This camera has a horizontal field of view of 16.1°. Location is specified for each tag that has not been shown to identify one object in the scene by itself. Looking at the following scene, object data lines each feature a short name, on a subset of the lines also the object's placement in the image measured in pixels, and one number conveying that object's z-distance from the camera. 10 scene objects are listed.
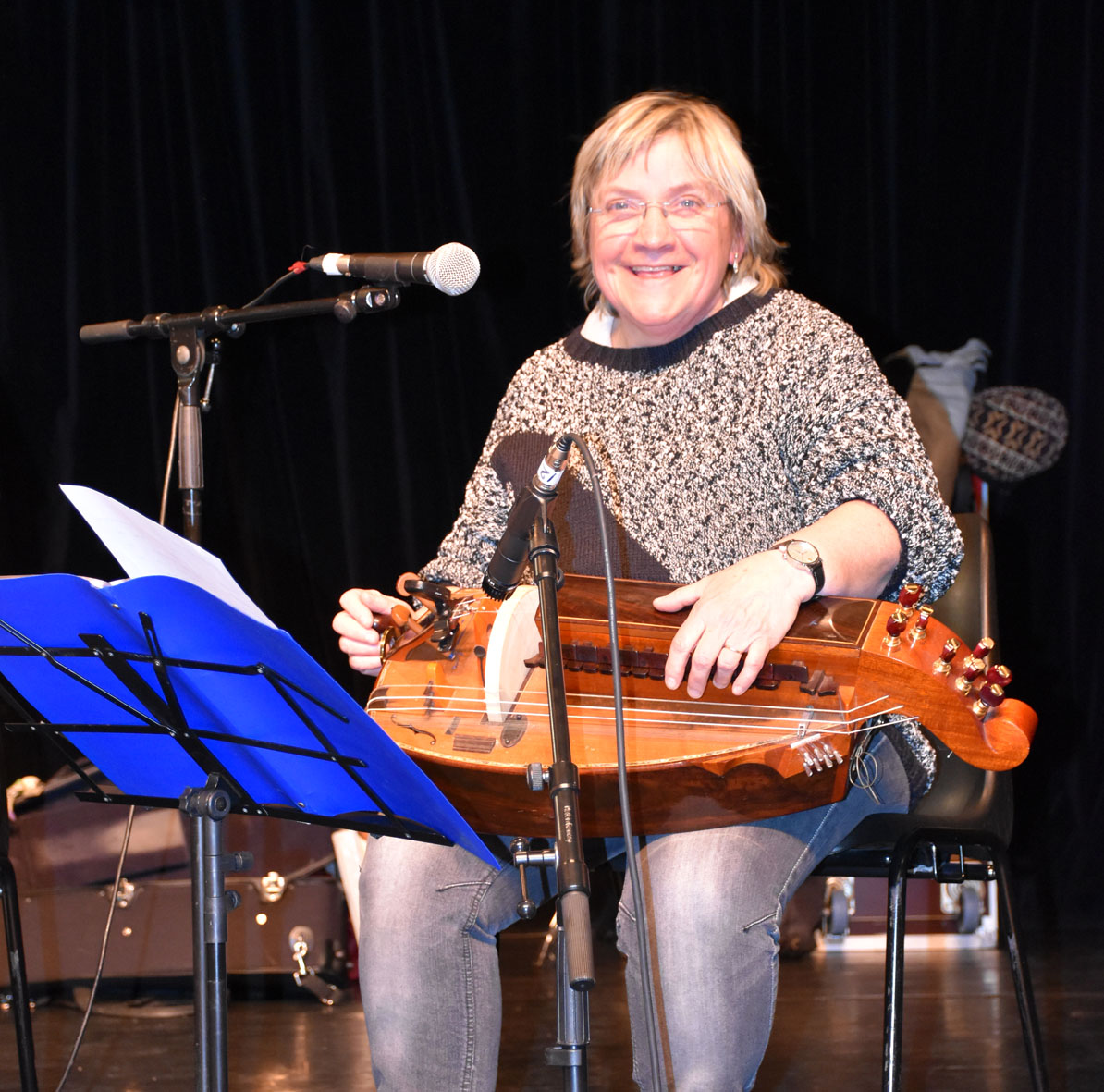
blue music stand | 3.01
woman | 3.25
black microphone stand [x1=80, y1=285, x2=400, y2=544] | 3.45
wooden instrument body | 3.24
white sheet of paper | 3.03
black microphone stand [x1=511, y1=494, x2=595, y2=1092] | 2.98
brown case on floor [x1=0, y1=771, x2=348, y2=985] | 4.17
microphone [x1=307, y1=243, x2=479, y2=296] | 3.34
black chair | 3.39
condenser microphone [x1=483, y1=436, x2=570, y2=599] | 3.12
